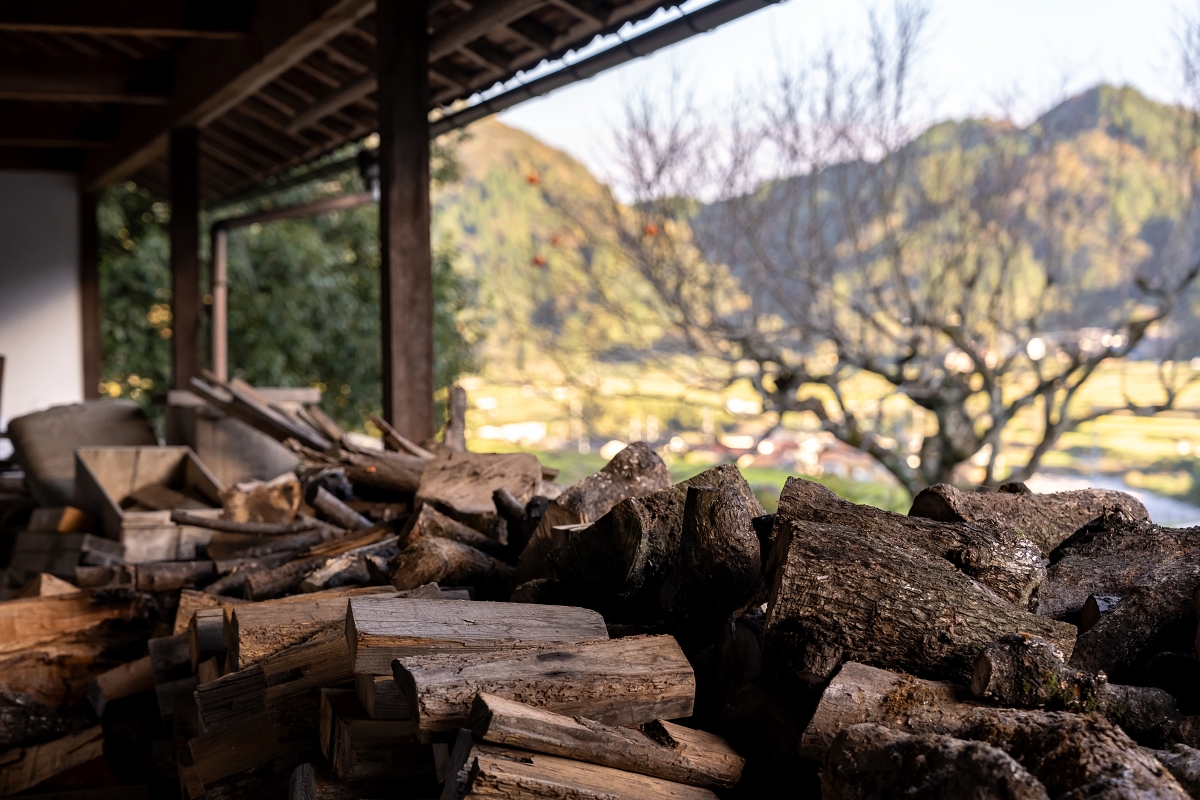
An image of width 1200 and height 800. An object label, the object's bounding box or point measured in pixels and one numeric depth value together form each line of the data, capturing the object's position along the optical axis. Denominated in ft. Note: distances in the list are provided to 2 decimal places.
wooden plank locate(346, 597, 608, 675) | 5.74
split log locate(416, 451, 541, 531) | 10.66
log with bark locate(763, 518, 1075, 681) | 5.39
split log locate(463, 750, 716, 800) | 4.48
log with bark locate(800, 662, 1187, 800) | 4.00
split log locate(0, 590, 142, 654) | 10.59
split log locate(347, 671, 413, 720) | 5.56
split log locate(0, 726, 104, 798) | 8.87
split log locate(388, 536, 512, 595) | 8.59
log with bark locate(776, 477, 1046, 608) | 6.35
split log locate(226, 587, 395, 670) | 7.49
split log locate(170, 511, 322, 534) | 12.08
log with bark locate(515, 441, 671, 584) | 8.50
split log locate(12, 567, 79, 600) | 11.44
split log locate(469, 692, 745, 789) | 4.71
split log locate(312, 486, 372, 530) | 12.00
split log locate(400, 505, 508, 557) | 9.77
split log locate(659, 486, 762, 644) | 6.57
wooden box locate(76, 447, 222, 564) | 12.85
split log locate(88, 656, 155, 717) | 9.64
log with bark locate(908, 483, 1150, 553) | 7.25
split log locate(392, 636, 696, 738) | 5.06
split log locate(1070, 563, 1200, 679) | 5.78
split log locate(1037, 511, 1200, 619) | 6.62
